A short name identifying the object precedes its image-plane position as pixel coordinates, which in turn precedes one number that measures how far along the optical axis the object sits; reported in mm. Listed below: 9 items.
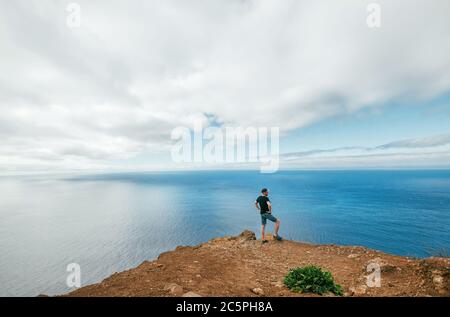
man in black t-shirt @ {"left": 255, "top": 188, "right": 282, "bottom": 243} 12922
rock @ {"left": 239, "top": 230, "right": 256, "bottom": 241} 13930
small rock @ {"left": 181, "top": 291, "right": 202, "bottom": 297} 5991
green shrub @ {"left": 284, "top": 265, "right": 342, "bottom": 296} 7020
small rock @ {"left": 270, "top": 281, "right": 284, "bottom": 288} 7505
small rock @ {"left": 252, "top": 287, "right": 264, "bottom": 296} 6848
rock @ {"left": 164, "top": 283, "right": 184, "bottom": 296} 6302
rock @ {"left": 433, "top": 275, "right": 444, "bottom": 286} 6648
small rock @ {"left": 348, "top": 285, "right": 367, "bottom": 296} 7025
